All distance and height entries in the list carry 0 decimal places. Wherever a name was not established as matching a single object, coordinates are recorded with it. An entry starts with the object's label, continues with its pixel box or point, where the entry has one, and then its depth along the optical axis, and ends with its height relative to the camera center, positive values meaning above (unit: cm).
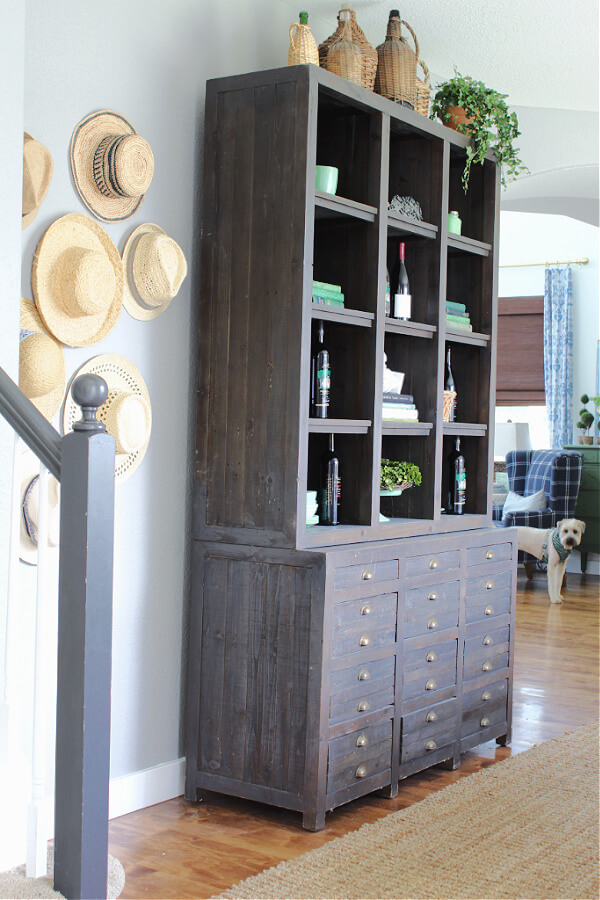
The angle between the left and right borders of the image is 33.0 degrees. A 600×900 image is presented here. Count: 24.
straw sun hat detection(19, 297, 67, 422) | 268 +20
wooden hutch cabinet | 306 -14
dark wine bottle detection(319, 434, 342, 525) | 335 -15
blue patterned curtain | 951 +93
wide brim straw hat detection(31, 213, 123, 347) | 278 +44
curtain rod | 955 +179
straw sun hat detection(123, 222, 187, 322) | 307 +52
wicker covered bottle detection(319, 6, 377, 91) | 341 +133
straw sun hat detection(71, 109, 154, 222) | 293 +80
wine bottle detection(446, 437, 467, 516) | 407 -15
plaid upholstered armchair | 783 -27
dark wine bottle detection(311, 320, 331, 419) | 330 +20
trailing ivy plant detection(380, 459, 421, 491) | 360 -10
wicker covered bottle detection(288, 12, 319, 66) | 326 +128
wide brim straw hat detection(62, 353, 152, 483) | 293 +9
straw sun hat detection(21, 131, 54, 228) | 269 +71
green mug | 327 +86
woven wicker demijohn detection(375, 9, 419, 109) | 356 +132
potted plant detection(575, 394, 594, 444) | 876 +27
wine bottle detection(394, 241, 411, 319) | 366 +55
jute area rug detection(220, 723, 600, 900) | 259 -113
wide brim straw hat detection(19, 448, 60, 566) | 267 -19
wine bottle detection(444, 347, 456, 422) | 417 +27
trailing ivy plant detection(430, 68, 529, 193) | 386 +129
